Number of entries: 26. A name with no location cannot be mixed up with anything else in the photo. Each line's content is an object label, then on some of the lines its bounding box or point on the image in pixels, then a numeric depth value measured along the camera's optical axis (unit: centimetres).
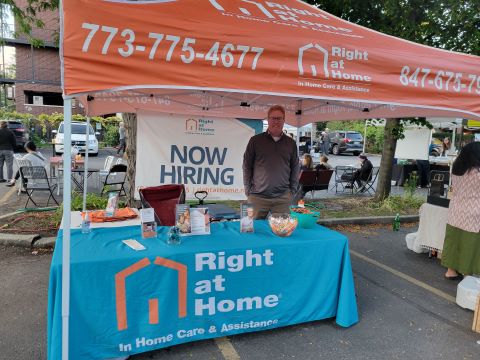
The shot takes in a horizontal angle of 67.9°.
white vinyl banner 540
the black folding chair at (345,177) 968
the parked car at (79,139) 1570
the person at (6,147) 956
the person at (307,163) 857
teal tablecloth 237
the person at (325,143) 2212
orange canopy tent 202
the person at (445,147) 1590
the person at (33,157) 731
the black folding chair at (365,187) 960
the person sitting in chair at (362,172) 935
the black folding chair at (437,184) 679
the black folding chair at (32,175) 650
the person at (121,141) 1740
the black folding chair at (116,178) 732
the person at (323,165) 870
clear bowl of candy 303
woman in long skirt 367
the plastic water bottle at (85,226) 292
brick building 2552
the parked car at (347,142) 2388
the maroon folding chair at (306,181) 769
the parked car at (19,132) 1664
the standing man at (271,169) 386
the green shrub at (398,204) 776
